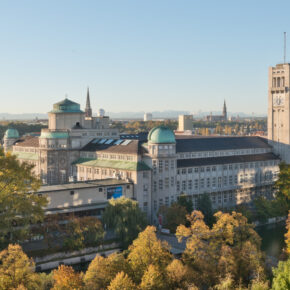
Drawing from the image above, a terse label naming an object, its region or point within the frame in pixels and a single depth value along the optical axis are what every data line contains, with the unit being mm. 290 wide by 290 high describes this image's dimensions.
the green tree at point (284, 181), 108562
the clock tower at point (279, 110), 126125
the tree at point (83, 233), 71750
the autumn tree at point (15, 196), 62634
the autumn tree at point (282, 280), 44575
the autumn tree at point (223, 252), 55344
